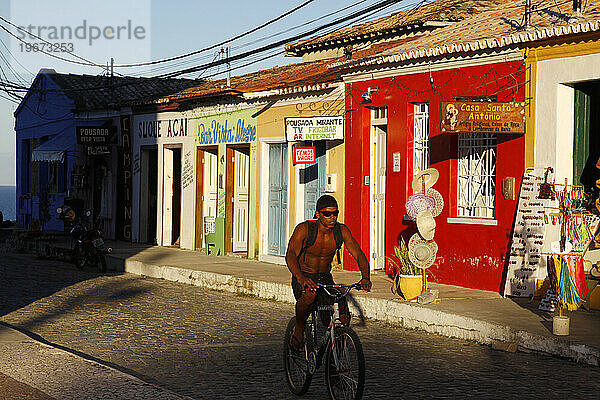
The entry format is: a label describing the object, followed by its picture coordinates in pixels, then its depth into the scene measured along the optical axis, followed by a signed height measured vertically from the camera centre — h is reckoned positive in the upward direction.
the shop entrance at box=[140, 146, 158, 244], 25.67 -0.05
